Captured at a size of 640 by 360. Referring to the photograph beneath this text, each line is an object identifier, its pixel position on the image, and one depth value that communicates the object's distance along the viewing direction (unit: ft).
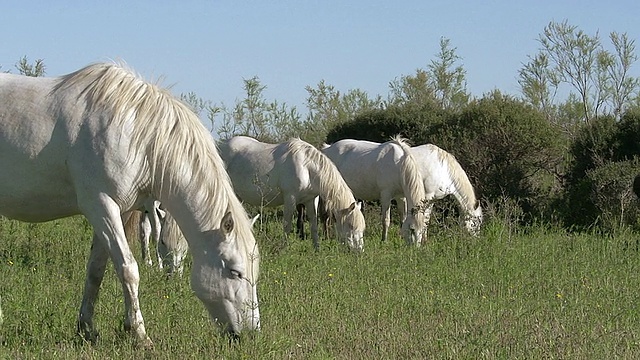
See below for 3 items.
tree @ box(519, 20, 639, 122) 111.34
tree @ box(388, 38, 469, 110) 115.44
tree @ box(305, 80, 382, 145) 114.62
